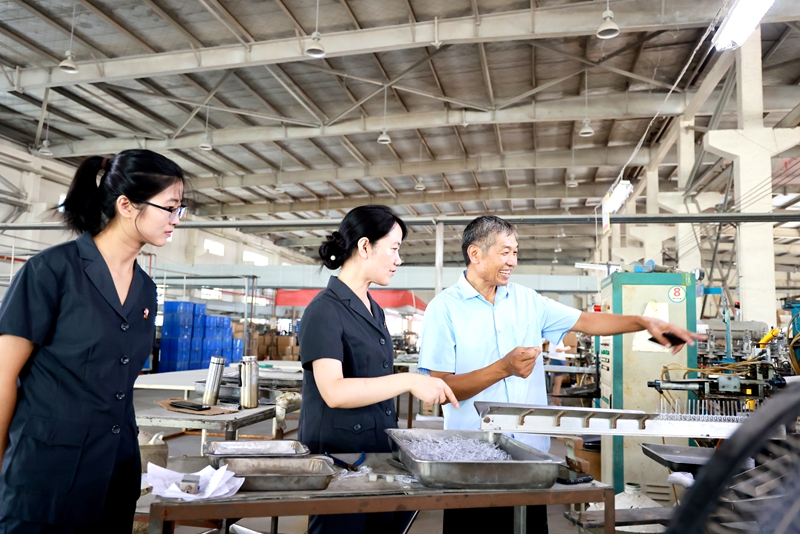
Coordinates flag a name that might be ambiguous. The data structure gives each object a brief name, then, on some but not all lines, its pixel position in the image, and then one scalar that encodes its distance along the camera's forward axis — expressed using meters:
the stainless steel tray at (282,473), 1.09
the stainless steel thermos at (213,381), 2.53
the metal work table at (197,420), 2.22
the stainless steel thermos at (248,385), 2.58
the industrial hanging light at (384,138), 8.55
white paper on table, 1.02
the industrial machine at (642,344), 3.54
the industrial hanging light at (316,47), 5.91
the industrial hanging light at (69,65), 6.32
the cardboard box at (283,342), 10.98
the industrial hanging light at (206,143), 9.35
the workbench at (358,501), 0.99
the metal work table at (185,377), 3.09
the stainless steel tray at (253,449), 1.25
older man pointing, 1.83
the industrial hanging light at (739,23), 3.58
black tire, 0.36
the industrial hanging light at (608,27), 5.18
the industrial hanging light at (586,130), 7.89
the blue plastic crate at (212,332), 9.48
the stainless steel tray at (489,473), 1.11
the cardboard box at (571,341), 10.18
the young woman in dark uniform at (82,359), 1.12
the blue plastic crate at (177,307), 9.22
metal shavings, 1.25
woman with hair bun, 1.33
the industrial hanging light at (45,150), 8.96
